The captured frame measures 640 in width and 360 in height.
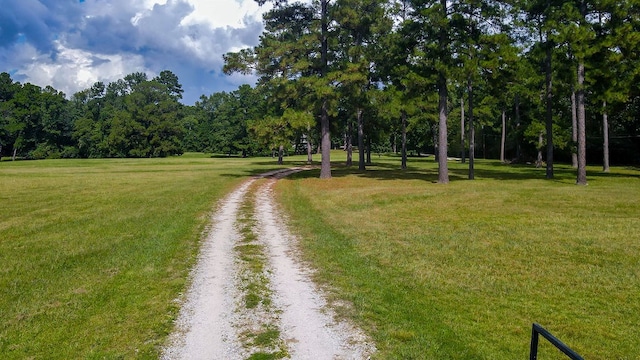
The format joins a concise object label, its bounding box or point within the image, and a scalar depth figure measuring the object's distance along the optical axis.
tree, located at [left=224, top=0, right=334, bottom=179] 27.47
